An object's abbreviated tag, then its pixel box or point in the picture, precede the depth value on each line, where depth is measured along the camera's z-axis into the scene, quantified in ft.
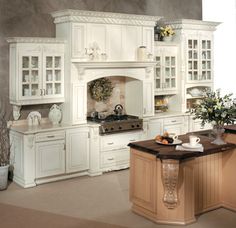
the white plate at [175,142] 17.25
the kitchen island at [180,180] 16.06
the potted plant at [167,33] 27.30
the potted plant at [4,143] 22.18
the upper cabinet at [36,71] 21.97
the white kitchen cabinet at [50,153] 21.85
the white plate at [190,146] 16.66
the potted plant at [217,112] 17.25
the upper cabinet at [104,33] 22.86
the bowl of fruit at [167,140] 17.28
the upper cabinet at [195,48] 27.43
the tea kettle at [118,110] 26.07
